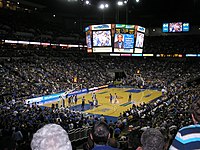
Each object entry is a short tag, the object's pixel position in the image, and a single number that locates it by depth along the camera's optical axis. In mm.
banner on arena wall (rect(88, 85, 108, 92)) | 42859
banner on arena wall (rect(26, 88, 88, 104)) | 30877
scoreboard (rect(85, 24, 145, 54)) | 25641
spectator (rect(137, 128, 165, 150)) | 2609
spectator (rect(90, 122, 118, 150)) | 2883
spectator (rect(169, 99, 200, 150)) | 2221
